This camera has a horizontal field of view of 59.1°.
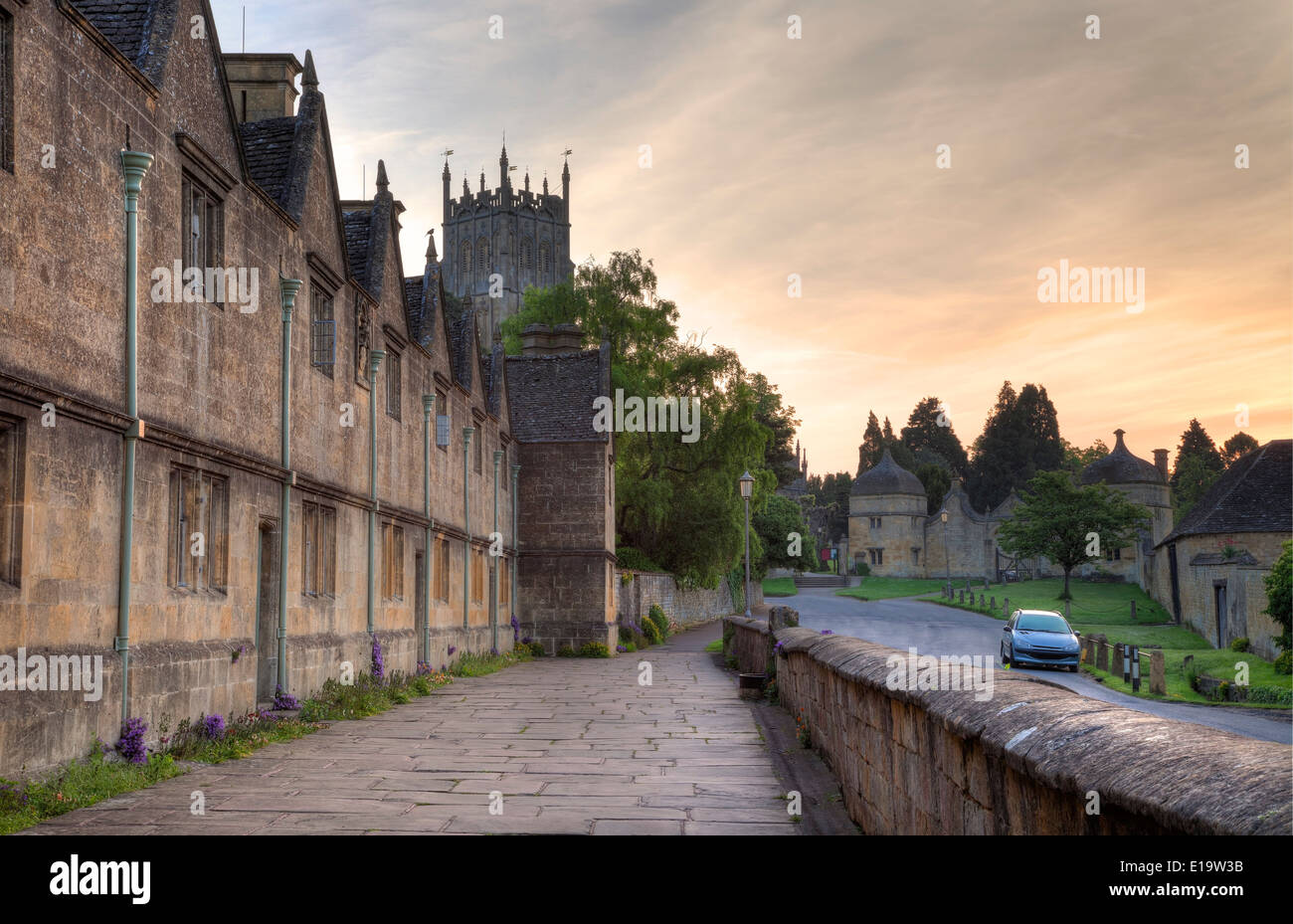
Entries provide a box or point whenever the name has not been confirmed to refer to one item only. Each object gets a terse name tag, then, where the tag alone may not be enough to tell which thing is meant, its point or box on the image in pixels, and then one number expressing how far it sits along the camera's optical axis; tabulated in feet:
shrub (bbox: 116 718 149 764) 32.14
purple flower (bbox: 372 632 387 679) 60.13
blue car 90.33
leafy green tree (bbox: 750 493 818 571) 252.42
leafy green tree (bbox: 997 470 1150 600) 188.03
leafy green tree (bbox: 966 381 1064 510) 352.49
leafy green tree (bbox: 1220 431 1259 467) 392.68
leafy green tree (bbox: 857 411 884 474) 393.70
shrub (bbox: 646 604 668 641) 138.77
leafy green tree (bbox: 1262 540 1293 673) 83.71
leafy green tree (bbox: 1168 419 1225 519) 344.49
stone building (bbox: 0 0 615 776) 29.07
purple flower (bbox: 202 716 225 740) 38.04
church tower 396.37
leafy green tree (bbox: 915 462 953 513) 353.31
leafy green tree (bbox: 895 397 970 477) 397.60
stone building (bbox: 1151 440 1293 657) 122.21
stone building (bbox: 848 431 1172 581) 286.25
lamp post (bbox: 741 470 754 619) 97.14
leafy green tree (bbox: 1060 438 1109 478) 366.84
